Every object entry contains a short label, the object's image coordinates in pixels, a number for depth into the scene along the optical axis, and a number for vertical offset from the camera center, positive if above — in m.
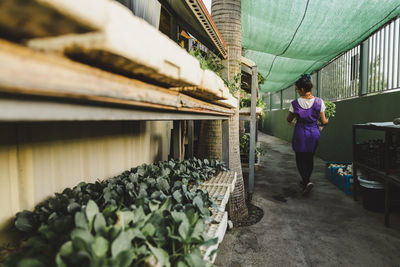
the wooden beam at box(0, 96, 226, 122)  0.34 +0.02
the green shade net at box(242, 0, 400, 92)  2.86 +1.36
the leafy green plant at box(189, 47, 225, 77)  1.85 +0.56
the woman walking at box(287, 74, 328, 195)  3.19 +0.06
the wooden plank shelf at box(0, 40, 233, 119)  0.30 +0.07
